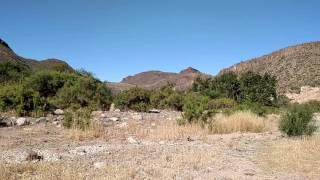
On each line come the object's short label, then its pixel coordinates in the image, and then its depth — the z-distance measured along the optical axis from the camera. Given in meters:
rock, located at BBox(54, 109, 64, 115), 12.72
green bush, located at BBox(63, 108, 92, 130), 9.30
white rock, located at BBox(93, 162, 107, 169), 5.43
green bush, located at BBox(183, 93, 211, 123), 10.48
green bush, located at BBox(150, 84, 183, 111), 17.26
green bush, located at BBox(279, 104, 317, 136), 9.31
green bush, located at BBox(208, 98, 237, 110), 17.95
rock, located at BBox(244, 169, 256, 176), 5.47
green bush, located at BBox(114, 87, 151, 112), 15.89
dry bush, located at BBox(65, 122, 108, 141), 8.52
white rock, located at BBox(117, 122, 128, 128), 10.29
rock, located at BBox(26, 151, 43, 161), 5.87
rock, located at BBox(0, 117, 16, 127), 10.11
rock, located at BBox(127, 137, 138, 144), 7.96
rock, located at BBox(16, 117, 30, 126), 10.22
